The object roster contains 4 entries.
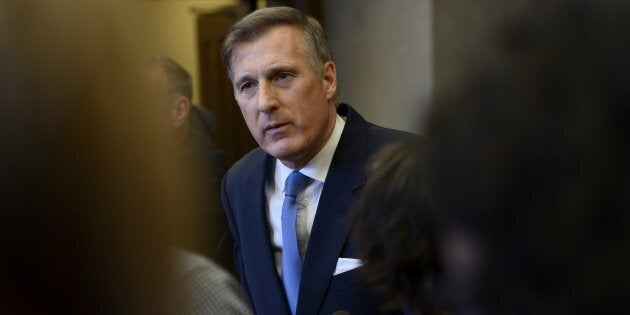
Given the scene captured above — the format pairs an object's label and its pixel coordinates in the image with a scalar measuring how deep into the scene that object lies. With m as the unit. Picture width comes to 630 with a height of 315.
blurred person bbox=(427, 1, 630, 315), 1.14
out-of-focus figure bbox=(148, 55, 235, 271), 3.09
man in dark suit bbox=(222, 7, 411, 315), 2.62
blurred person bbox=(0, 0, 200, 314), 1.31
